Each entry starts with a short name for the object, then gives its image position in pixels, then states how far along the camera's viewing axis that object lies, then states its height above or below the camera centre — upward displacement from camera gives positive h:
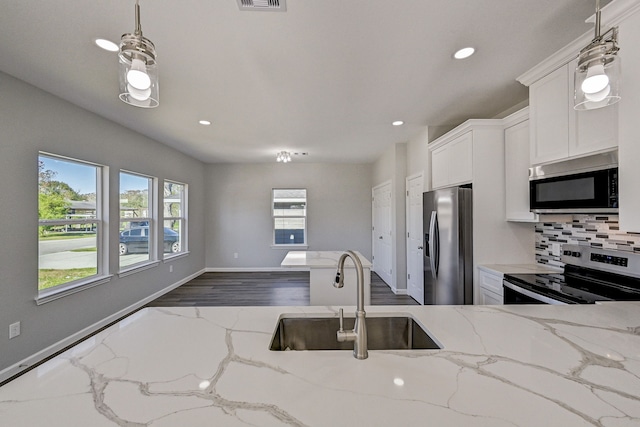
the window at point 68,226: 2.63 -0.08
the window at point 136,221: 3.73 -0.03
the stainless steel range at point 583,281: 1.67 -0.47
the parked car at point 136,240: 3.76 -0.33
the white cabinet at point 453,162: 2.79 +0.64
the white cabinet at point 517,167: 2.41 +0.46
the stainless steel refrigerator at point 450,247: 2.68 -0.32
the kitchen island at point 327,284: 2.73 -0.69
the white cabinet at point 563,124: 1.63 +0.63
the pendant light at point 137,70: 1.01 +0.60
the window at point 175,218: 4.89 +0.01
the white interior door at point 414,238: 3.91 -0.32
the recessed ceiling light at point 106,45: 1.84 +1.23
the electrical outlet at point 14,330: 2.26 -0.94
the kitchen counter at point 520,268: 2.34 -0.48
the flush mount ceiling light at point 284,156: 4.85 +1.13
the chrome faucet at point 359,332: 0.87 -0.39
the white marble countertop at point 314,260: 2.68 -0.46
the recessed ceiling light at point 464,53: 1.94 +1.23
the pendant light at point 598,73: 1.07 +0.60
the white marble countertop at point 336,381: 0.62 -0.46
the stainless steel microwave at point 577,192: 1.57 +0.16
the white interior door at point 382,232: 4.92 -0.31
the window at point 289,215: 6.31 +0.07
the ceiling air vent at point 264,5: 1.49 +1.21
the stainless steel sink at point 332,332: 1.28 -0.56
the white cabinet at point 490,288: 2.32 -0.65
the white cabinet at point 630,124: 1.39 +0.49
